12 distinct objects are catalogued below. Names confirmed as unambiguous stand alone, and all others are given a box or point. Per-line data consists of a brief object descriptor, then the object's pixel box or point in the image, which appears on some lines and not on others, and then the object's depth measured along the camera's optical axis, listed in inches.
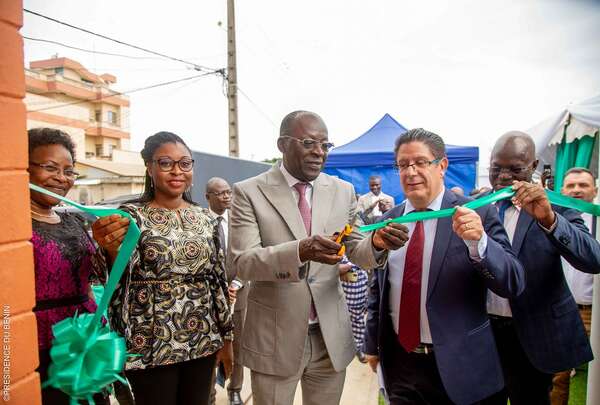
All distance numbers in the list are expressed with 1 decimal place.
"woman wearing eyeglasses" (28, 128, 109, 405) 75.4
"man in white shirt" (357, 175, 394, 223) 344.5
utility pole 525.0
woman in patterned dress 84.1
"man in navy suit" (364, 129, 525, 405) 78.9
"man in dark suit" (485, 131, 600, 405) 86.0
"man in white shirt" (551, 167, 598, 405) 133.0
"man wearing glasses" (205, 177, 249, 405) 139.8
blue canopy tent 389.4
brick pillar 37.2
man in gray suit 88.1
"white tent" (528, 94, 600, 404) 217.1
